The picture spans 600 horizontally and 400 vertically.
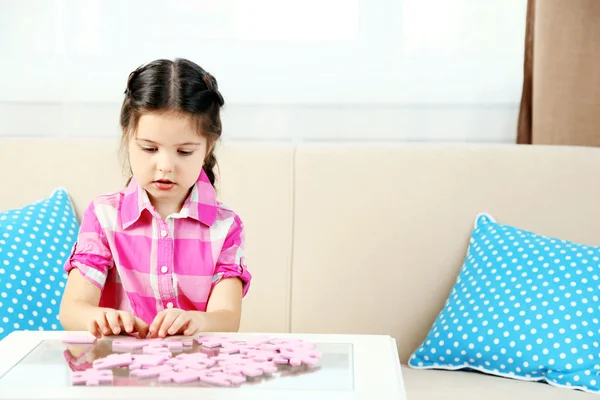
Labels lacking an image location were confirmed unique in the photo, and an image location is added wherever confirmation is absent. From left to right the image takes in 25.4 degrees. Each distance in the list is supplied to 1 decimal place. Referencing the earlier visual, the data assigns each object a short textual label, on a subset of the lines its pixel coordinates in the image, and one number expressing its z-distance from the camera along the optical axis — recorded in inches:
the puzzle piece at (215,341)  76.4
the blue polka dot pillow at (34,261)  102.8
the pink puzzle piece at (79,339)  76.7
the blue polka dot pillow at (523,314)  99.9
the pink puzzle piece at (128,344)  75.5
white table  68.6
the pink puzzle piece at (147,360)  72.0
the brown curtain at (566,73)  118.8
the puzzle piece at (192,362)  71.9
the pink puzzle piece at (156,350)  74.0
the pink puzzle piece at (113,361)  72.1
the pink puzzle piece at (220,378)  70.0
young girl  87.1
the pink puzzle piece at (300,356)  73.2
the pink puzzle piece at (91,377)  69.8
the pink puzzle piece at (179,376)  70.1
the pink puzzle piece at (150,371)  70.6
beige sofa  110.1
